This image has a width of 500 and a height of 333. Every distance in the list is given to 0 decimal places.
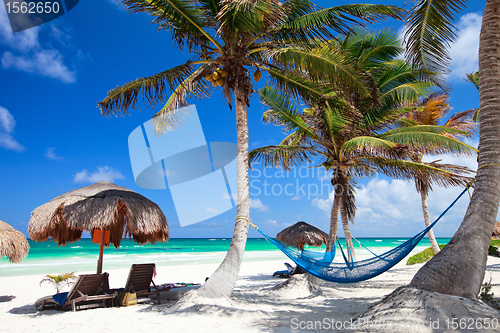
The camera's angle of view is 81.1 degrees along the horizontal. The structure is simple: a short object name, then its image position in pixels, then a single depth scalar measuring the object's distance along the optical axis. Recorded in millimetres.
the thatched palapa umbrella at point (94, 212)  4051
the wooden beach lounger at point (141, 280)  4160
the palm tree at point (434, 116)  8188
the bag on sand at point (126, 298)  3969
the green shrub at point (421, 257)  9905
